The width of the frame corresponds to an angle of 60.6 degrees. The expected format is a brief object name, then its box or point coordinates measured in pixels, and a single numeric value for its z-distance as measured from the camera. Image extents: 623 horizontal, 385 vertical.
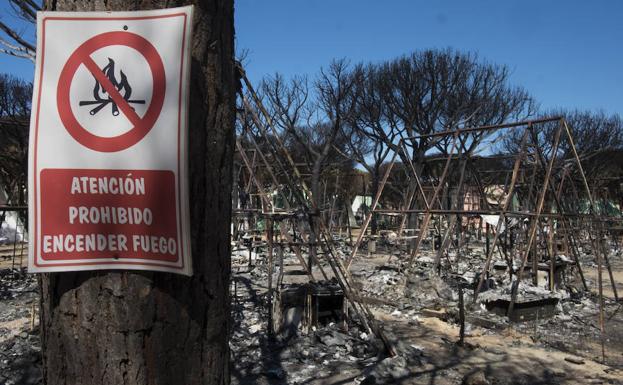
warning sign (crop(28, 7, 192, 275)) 1.36
